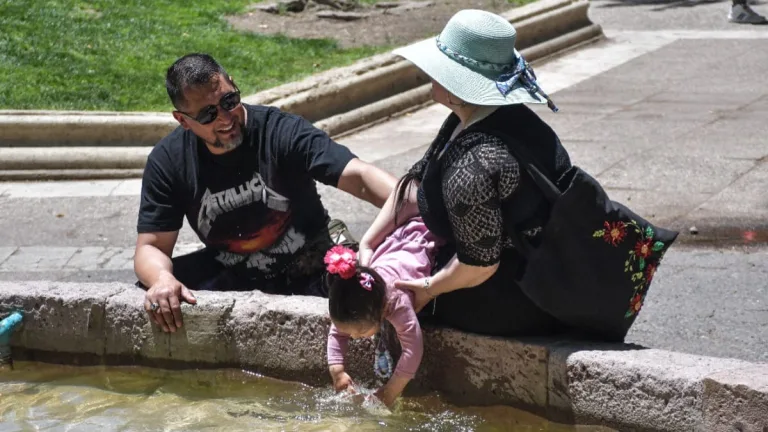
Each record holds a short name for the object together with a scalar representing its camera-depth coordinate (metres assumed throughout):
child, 3.66
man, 4.32
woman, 3.56
